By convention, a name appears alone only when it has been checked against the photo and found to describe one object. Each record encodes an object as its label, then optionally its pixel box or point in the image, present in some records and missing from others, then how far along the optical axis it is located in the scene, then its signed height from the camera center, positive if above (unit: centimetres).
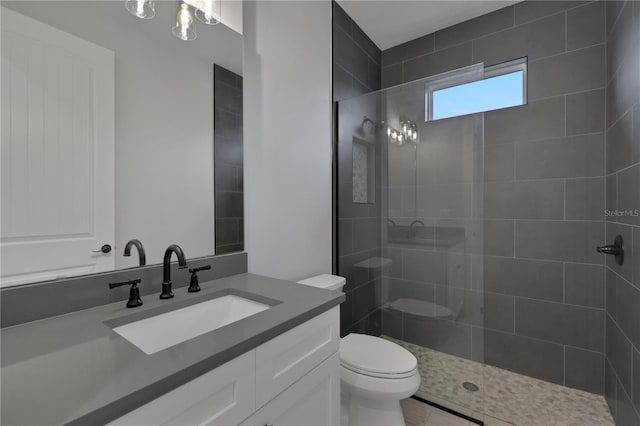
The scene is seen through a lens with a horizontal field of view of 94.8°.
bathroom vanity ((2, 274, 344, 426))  52 -32
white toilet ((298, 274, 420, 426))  141 -83
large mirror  83 +27
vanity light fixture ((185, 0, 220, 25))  129 +90
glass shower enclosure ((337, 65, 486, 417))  190 -14
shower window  189 +76
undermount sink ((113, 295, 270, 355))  90 -38
